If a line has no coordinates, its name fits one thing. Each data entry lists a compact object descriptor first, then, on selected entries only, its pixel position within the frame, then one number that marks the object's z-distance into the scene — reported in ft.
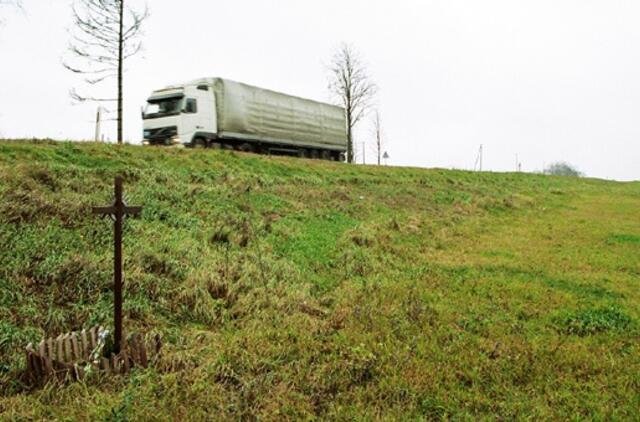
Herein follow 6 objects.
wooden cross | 14.07
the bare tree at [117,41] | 71.92
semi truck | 66.49
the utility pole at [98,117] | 72.50
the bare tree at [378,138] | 184.65
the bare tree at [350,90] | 147.23
